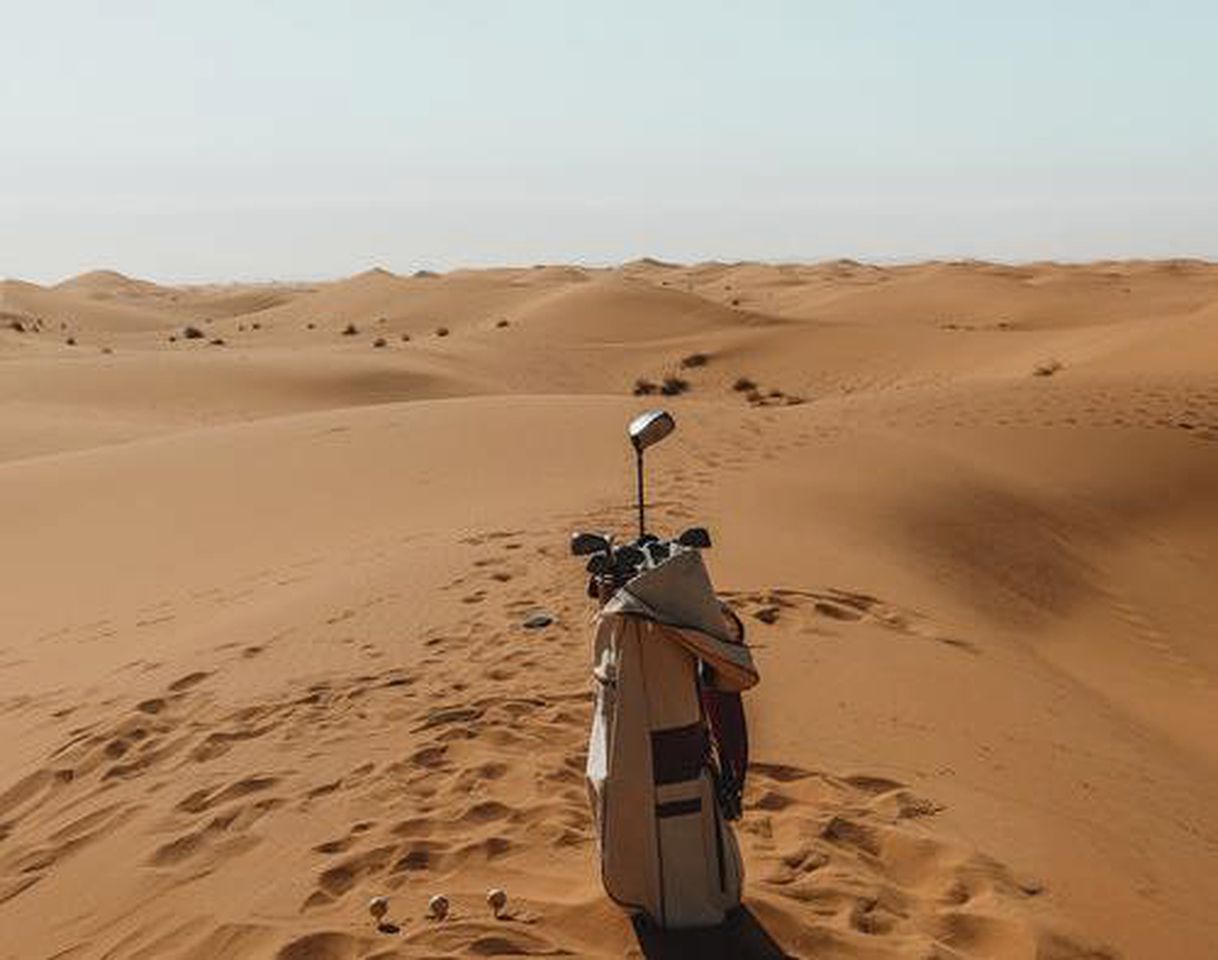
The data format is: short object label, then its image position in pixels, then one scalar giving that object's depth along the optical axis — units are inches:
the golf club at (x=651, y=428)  146.9
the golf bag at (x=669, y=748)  140.0
